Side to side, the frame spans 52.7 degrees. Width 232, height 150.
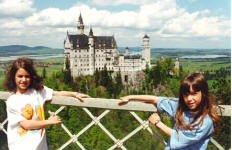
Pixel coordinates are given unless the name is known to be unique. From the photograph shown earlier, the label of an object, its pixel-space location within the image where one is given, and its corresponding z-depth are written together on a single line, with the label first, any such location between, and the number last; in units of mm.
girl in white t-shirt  2451
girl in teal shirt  2156
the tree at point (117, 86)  57625
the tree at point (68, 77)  59438
